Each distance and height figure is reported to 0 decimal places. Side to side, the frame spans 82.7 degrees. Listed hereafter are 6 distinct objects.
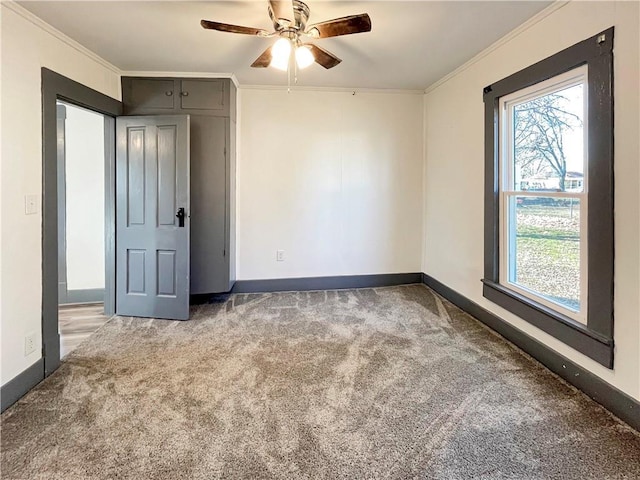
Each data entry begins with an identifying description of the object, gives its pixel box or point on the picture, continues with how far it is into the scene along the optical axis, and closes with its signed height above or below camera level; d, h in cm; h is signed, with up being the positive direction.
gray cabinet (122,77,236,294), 374 +87
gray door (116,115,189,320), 348 +20
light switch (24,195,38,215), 233 +20
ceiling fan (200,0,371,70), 214 +128
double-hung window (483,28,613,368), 209 +27
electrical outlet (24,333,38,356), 232 -70
